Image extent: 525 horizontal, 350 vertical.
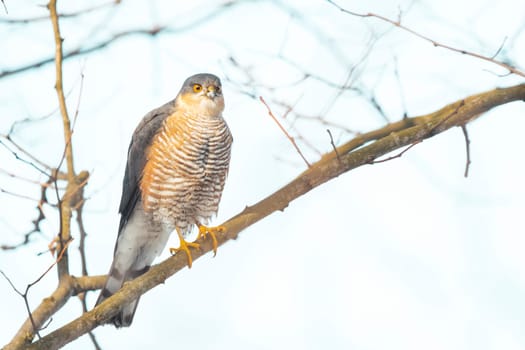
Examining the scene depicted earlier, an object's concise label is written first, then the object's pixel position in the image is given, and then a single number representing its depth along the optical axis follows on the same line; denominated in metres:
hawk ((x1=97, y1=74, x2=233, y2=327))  11.21
